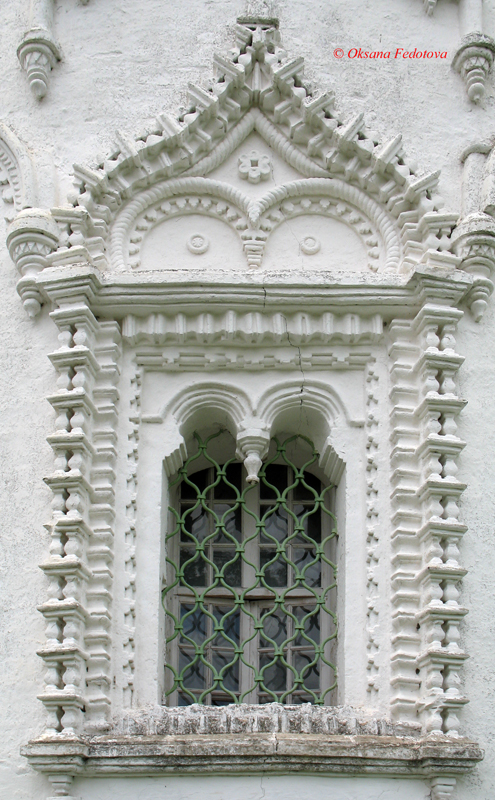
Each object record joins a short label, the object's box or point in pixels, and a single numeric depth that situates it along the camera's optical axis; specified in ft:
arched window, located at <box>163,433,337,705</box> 21.08
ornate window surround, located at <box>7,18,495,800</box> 18.97
